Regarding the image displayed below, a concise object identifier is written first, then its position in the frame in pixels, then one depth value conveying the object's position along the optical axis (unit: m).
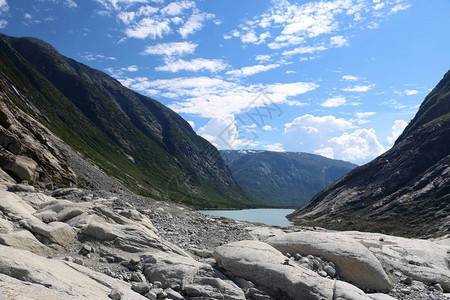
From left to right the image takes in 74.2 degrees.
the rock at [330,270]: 16.52
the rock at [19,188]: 26.75
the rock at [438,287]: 18.26
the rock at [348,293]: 13.02
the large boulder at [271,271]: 13.06
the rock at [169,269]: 12.72
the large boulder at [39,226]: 13.87
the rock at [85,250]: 13.85
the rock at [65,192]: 29.20
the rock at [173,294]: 11.64
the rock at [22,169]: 36.28
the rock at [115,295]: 9.27
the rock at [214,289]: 12.34
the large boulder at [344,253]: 16.67
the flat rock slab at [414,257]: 19.48
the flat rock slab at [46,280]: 6.98
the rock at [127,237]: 15.17
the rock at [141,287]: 11.26
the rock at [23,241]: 11.84
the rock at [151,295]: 11.05
